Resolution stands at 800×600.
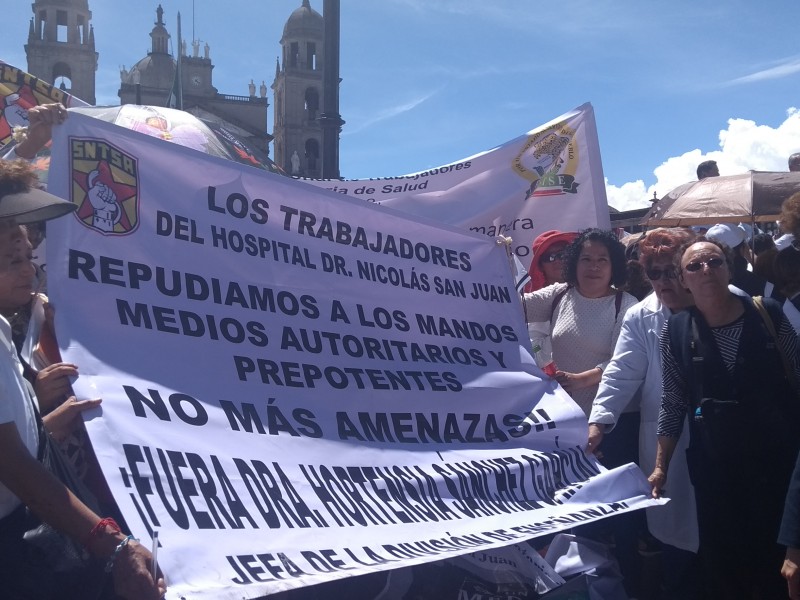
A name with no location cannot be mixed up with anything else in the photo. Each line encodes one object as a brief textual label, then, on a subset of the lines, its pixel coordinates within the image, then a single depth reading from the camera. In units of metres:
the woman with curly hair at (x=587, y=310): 4.23
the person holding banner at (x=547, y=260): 5.12
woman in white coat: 3.81
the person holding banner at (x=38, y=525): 2.17
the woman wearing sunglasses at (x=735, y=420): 3.26
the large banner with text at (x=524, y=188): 5.95
